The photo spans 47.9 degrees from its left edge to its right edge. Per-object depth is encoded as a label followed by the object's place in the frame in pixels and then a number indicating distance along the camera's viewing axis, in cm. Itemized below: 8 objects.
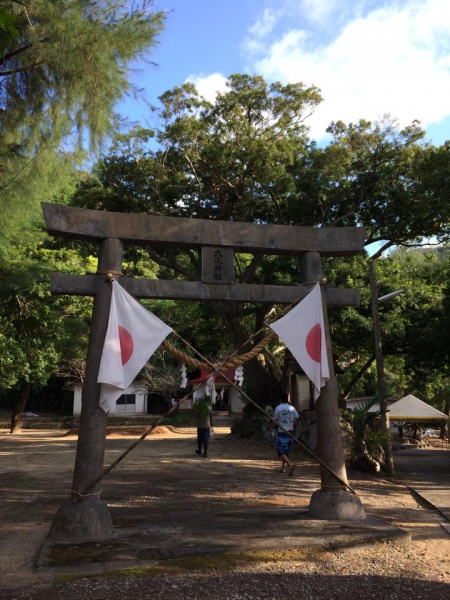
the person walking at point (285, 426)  1062
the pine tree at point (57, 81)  829
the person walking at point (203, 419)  1317
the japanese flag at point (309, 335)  689
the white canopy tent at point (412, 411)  2112
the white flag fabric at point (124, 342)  615
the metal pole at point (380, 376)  1206
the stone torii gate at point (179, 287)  600
